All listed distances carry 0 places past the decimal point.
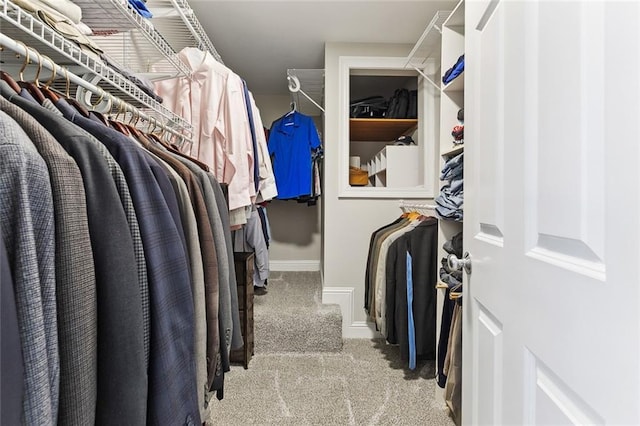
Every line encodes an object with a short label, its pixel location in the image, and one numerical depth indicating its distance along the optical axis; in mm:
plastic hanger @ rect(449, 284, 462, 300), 1222
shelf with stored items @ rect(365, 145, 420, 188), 2383
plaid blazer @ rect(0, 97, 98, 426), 434
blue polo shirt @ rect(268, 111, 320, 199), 2693
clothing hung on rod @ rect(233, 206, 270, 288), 2213
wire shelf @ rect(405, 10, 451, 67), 1594
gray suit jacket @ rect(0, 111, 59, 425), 375
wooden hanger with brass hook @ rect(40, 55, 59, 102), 651
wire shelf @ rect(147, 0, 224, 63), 1491
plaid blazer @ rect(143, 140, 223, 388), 885
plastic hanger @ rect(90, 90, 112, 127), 798
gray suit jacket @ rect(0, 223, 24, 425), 332
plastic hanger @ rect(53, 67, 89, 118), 714
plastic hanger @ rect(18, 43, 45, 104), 618
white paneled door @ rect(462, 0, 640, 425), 390
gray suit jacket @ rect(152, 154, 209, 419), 792
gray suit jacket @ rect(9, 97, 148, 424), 485
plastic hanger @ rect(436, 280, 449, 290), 1433
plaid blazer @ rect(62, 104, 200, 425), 573
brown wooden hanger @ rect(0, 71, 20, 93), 570
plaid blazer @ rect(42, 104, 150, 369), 566
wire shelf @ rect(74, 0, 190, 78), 1024
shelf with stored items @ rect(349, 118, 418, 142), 2520
